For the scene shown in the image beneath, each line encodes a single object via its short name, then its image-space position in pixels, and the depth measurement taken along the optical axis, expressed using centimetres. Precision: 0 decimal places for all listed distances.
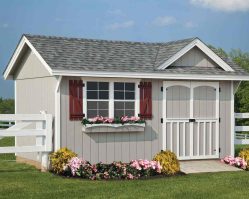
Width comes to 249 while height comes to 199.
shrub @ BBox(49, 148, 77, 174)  1373
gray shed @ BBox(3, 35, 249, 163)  1484
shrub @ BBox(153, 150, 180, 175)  1420
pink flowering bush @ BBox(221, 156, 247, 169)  1611
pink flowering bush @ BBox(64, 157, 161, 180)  1354
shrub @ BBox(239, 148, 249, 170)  1623
